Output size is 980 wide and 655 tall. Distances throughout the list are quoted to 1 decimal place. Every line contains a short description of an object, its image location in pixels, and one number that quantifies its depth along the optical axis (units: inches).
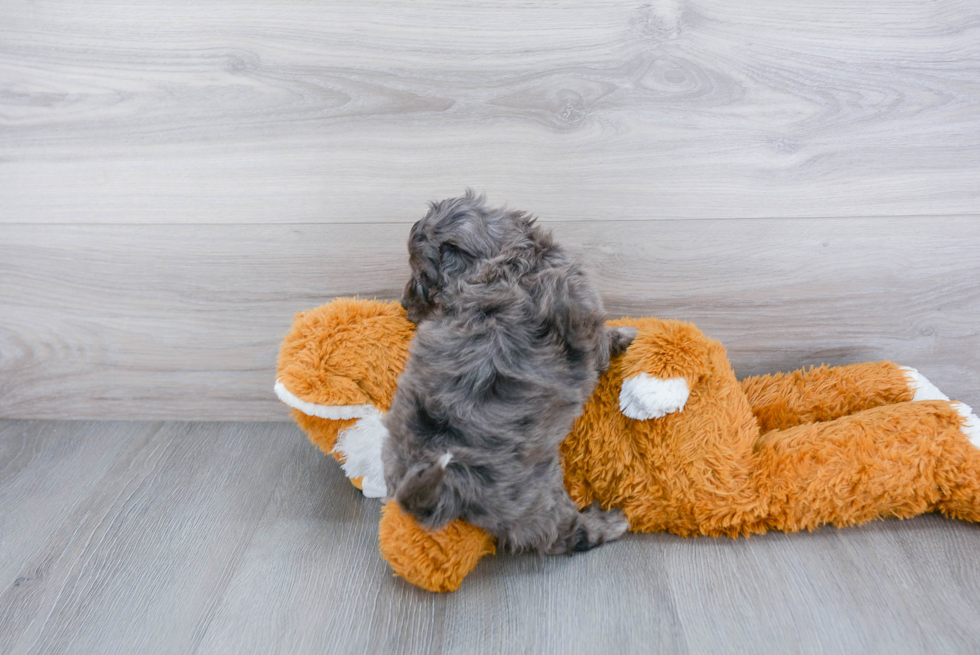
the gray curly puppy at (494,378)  36.7
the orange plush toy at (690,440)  42.9
